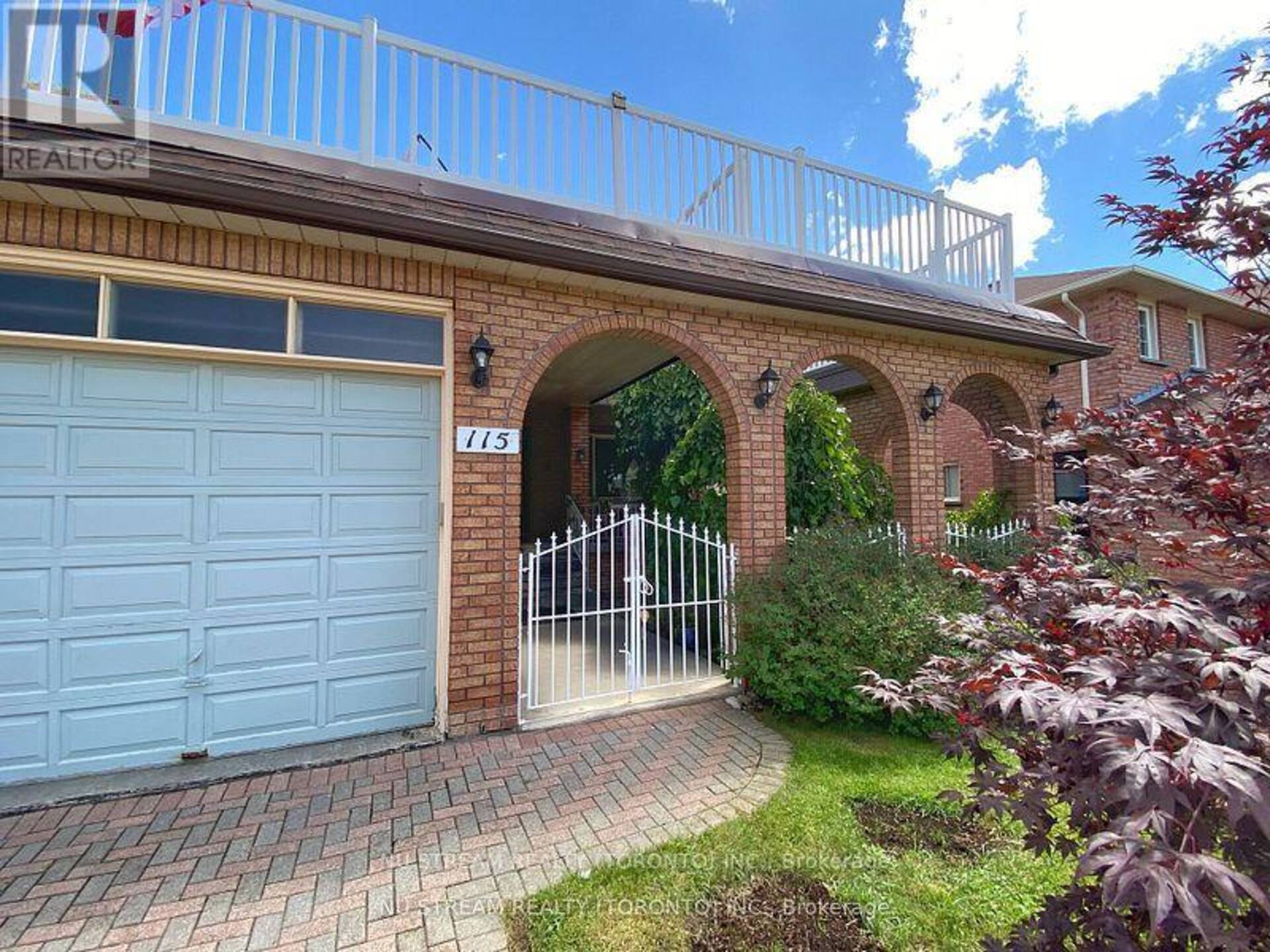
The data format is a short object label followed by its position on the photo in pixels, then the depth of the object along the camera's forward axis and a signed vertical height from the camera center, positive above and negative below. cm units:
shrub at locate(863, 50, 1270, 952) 103 -46
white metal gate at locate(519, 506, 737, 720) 444 -141
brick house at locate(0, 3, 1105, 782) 331 +99
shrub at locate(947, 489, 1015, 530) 729 -20
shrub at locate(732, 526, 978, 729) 410 -99
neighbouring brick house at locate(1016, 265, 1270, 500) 992 +337
